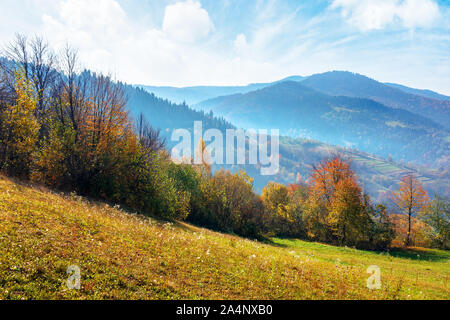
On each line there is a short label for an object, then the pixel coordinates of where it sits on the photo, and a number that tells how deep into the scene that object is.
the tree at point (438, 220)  44.01
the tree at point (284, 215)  55.78
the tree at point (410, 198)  46.81
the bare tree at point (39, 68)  32.12
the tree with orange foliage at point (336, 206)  42.44
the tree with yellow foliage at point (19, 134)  23.77
